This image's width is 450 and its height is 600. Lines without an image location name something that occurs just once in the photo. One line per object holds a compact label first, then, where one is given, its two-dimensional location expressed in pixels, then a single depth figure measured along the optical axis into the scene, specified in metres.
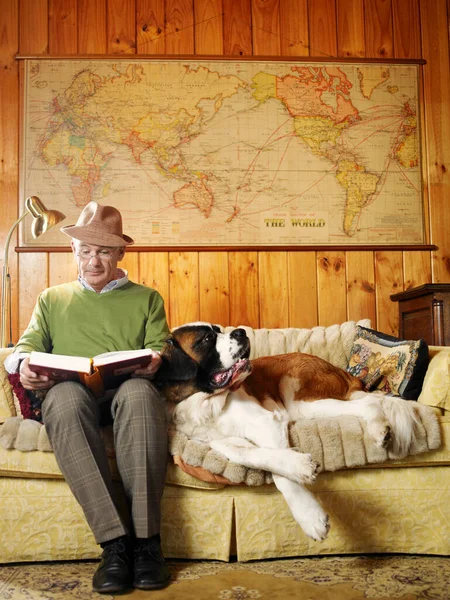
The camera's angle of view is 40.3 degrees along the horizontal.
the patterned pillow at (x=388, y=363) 2.13
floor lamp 2.66
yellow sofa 1.86
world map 3.10
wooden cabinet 2.67
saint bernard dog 1.84
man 1.64
